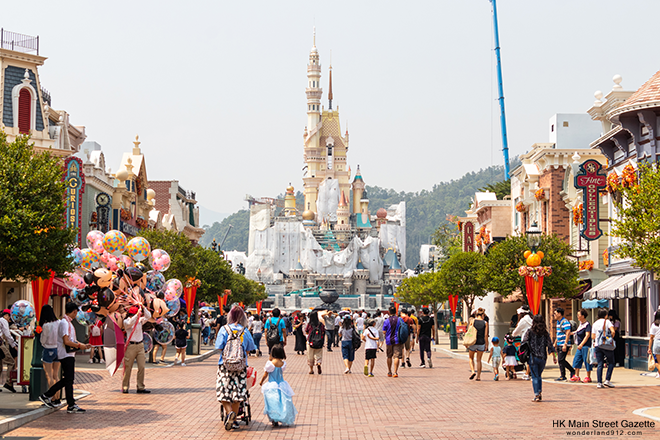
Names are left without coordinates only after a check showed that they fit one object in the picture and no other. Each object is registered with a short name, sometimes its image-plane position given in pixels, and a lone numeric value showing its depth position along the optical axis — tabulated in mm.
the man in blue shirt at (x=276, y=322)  26938
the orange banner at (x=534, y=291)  26453
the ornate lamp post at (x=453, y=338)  36594
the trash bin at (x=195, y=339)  31047
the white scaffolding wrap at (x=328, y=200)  177375
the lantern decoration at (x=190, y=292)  39219
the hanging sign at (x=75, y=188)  32531
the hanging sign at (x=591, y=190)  28589
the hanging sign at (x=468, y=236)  61156
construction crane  77000
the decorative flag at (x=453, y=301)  45512
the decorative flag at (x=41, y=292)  21609
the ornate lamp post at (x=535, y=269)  26141
